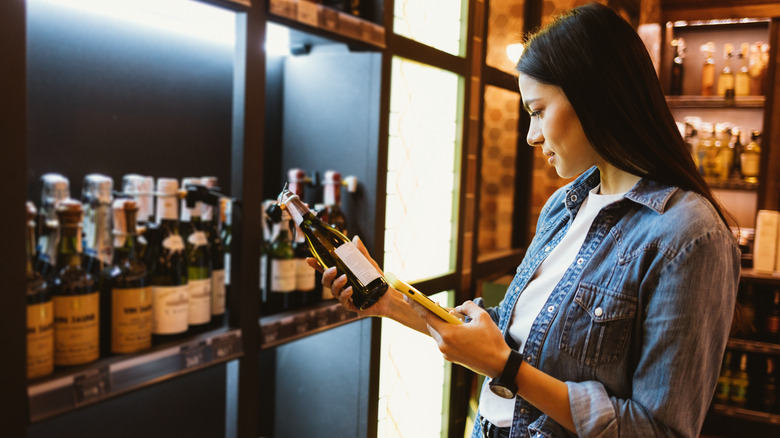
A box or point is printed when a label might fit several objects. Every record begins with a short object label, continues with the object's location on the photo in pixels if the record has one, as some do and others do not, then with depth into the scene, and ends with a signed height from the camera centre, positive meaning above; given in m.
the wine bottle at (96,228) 1.34 -0.15
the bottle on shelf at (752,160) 4.06 +0.20
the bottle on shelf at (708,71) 4.21 +0.81
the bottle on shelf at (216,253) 1.61 -0.25
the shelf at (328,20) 1.54 +0.42
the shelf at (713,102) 4.04 +0.59
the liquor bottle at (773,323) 3.96 -0.88
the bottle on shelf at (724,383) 4.08 -1.33
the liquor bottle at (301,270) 1.82 -0.30
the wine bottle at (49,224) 1.27 -0.14
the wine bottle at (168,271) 1.42 -0.28
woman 1.00 -0.17
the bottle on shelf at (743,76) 4.10 +0.76
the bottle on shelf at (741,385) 4.02 -1.31
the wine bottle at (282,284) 1.77 -0.34
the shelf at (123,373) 1.11 -0.43
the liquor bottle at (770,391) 3.94 -1.32
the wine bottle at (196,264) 1.51 -0.27
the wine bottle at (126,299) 1.32 -0.30
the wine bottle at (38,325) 1.14 -0.32
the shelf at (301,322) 1.61 -0.43
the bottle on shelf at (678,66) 4.28 +0.86
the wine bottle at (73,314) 1.21 -0.31
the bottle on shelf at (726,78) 4.13 +0.75
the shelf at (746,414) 3.89 -1.47
